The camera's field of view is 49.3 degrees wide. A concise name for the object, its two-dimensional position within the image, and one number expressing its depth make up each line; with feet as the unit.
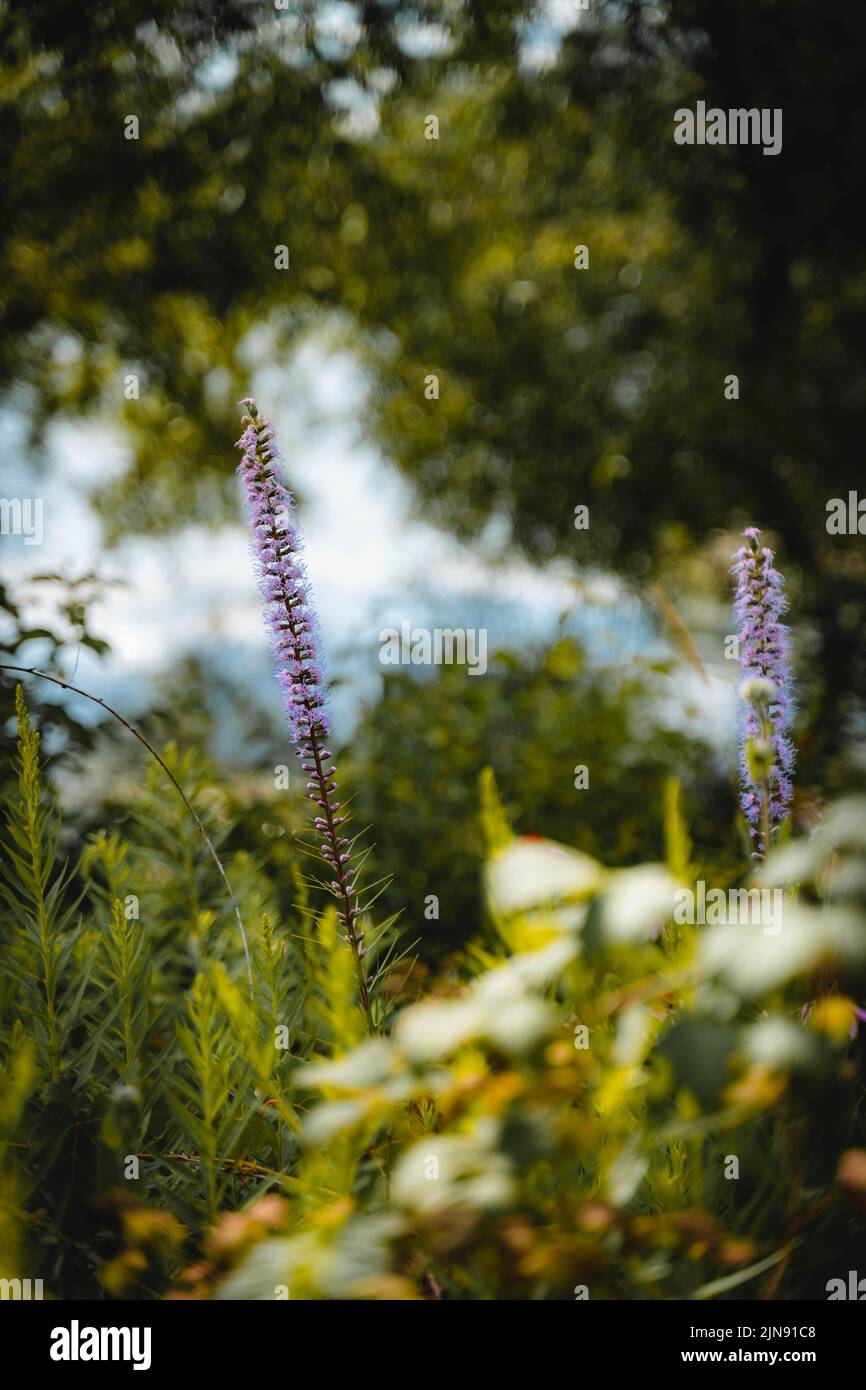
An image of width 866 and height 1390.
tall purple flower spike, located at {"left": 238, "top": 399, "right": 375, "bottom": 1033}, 4.03
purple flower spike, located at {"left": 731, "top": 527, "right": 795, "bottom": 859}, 4.36
